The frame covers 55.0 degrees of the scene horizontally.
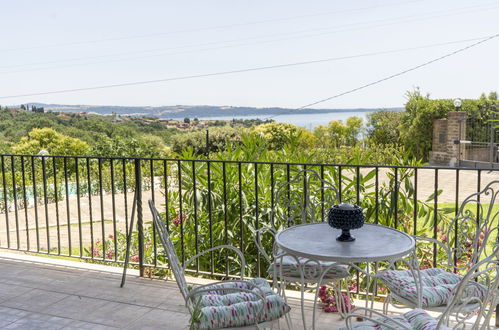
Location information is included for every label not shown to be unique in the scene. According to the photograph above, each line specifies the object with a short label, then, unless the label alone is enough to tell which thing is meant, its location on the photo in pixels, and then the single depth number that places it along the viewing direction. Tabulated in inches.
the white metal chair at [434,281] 80.4
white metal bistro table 74.9
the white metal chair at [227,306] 72.3
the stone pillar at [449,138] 580.1
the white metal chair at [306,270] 93.8
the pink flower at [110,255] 174.3
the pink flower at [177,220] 166.6
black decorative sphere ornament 79.8
